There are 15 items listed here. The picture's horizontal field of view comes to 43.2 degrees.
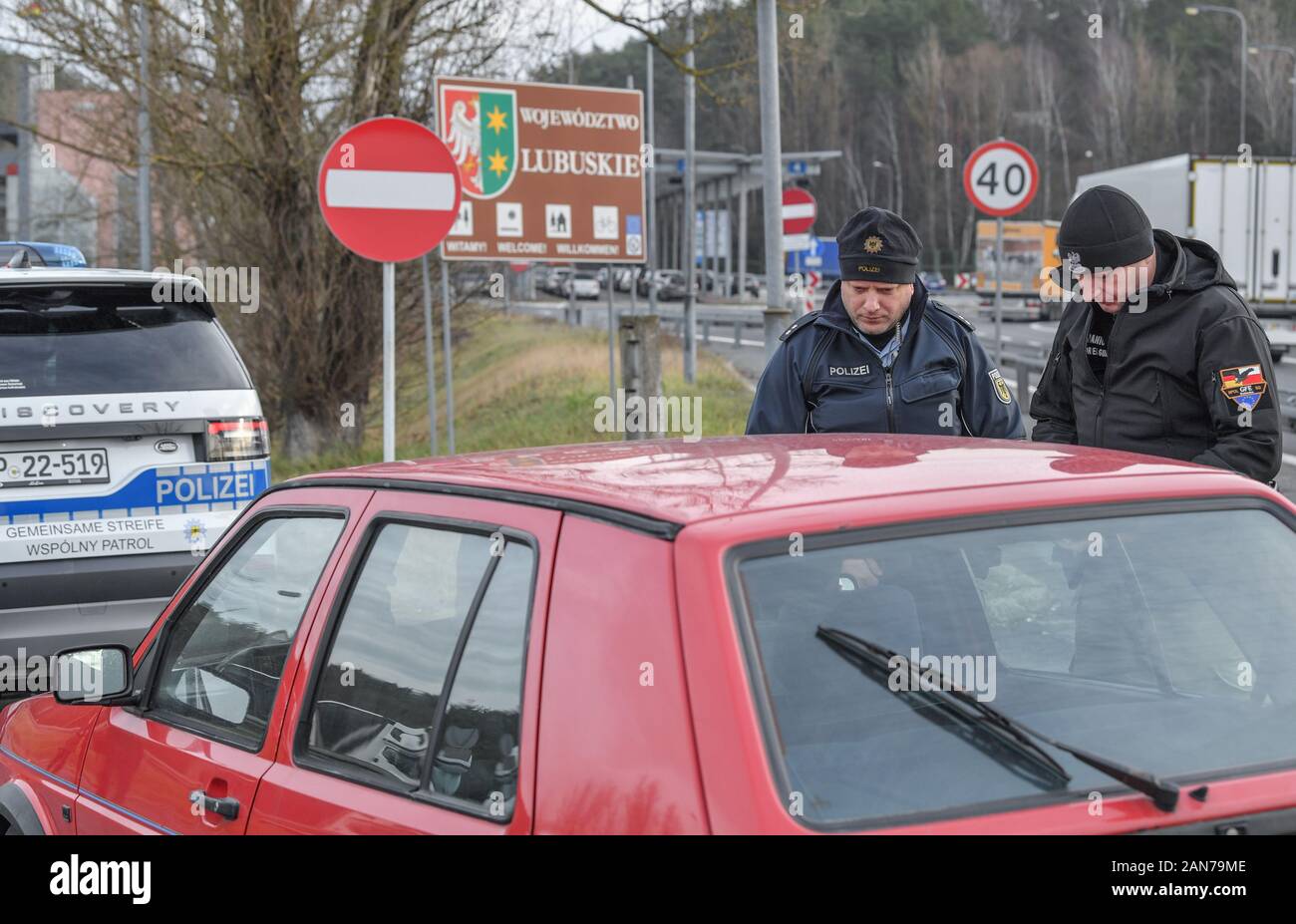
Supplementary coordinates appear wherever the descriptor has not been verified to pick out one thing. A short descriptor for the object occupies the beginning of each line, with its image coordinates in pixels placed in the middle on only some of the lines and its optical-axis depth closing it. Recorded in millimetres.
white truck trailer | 28453
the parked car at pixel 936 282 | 75125
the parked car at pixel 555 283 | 79244
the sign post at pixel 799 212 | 19516
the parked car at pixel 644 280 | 70881
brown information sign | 13430
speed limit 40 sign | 14750
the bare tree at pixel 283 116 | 16188
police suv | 6578
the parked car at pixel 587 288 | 76625
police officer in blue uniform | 5074
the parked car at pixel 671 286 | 70125
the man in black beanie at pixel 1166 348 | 4422
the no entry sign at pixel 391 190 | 9312
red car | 2176
